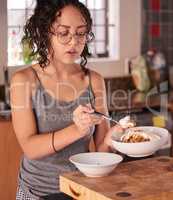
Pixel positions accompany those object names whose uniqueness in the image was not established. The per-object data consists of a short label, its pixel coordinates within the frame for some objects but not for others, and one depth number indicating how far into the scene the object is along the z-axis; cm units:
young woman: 158
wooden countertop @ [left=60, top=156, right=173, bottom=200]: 135
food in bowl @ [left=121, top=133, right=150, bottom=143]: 158
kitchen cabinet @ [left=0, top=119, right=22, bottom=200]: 255
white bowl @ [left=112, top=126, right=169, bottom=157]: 152
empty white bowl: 144
